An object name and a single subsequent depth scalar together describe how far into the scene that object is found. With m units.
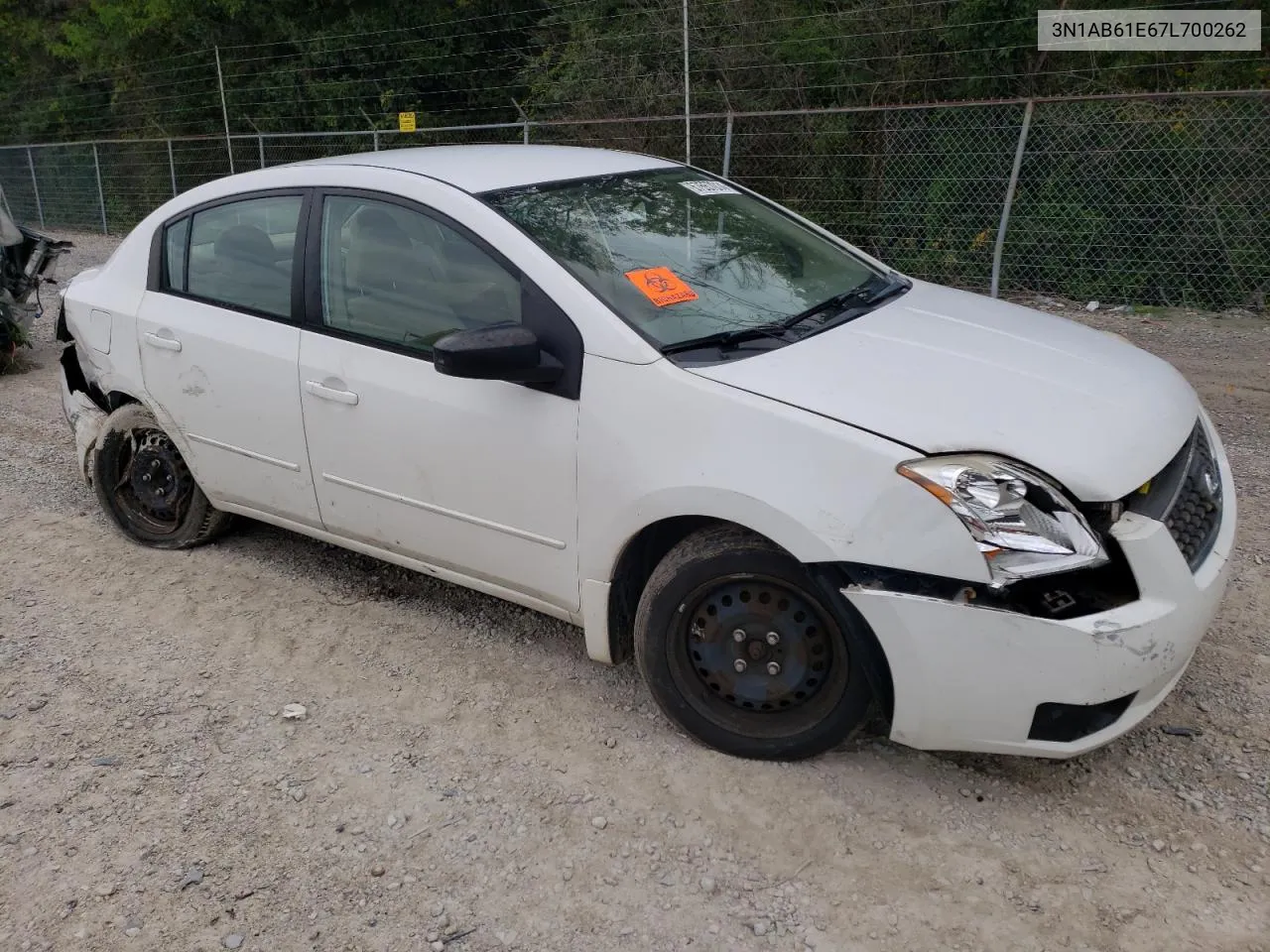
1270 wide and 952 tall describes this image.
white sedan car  2.59
